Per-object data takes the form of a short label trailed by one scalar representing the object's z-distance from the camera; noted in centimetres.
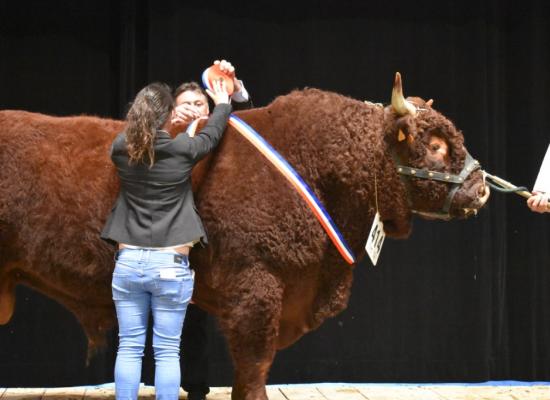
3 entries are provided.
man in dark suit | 757
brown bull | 593
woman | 546
